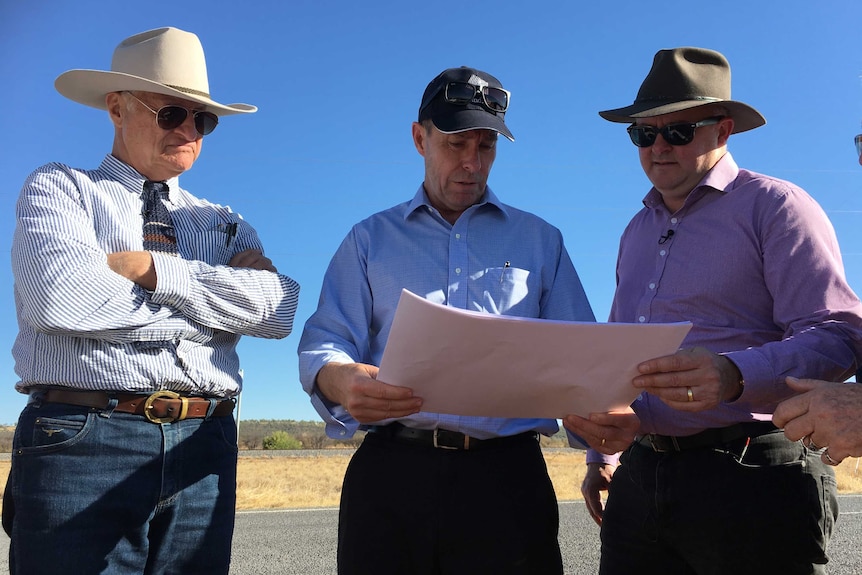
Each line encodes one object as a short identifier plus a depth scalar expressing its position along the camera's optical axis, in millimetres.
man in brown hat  2619
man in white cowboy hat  2625
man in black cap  2740
